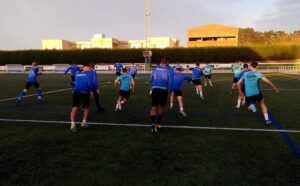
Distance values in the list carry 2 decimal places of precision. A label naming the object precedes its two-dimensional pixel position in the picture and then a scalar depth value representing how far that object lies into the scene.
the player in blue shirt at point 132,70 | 21.86
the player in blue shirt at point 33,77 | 13.90
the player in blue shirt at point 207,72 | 21.86
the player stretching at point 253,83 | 8.95
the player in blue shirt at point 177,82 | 11.07
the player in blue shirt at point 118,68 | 25.31
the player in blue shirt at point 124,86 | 11.69
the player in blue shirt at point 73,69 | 17.39
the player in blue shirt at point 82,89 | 8.23
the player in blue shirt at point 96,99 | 11.29
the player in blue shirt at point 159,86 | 7.88
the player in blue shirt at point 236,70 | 16.85
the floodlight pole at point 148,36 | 48.84
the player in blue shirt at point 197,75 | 15.04
